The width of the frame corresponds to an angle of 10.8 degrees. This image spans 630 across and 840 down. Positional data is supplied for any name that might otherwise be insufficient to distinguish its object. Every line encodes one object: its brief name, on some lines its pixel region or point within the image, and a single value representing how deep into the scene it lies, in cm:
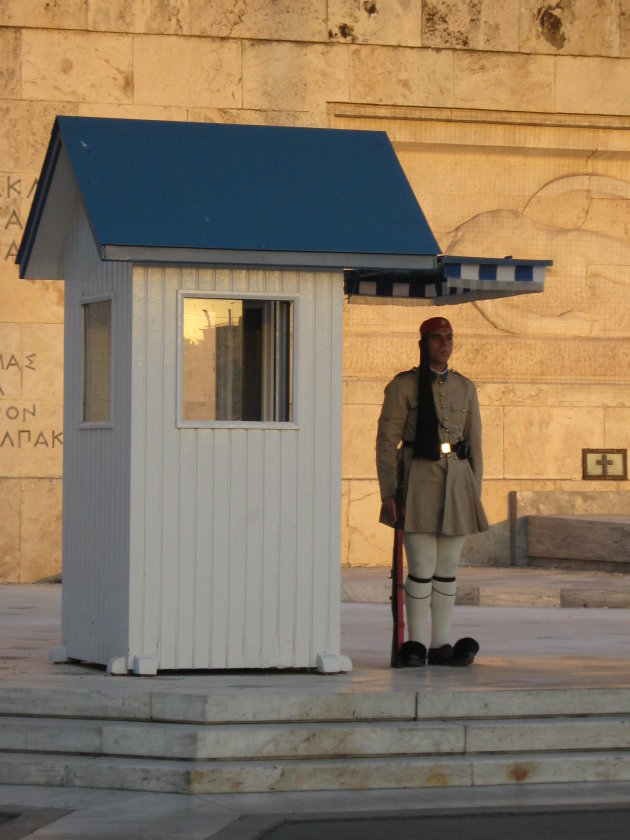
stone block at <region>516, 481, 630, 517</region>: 3505
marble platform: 1519
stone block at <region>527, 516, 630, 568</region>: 3167
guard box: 1760
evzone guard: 1879
